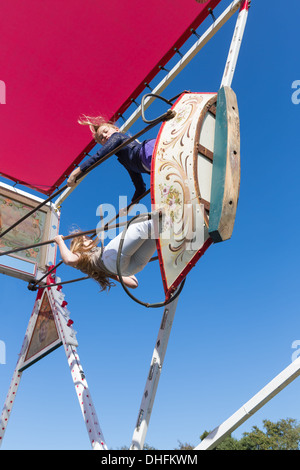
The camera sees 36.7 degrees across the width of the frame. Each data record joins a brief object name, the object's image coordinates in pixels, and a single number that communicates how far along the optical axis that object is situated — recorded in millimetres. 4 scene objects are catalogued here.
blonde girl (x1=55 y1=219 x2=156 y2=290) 2820
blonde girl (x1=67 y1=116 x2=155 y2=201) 3037
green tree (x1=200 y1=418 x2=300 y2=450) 17797
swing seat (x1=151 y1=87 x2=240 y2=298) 2328
